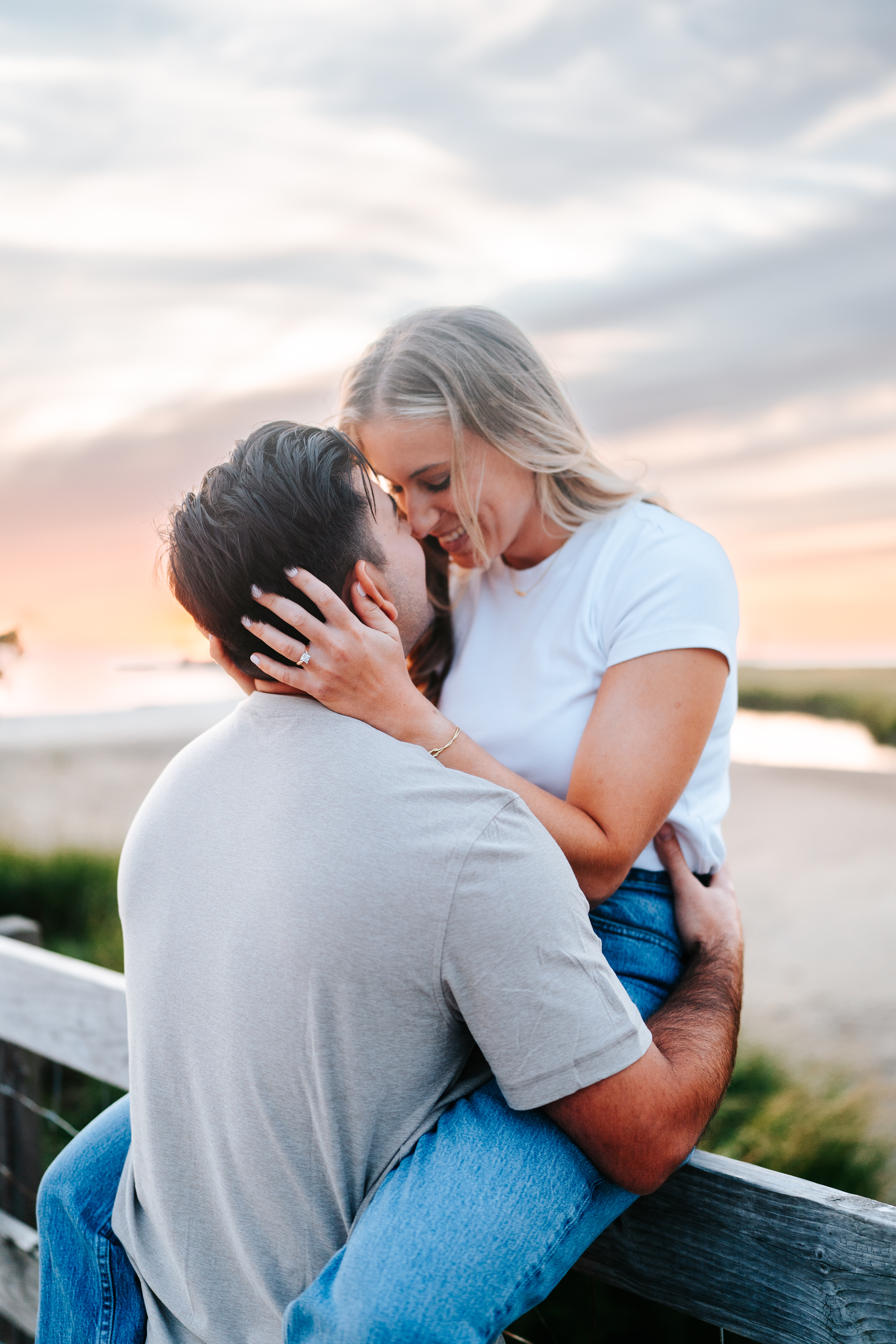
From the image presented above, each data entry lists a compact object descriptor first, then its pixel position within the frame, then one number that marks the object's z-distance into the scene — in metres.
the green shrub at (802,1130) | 3.47
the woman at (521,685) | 1.06
